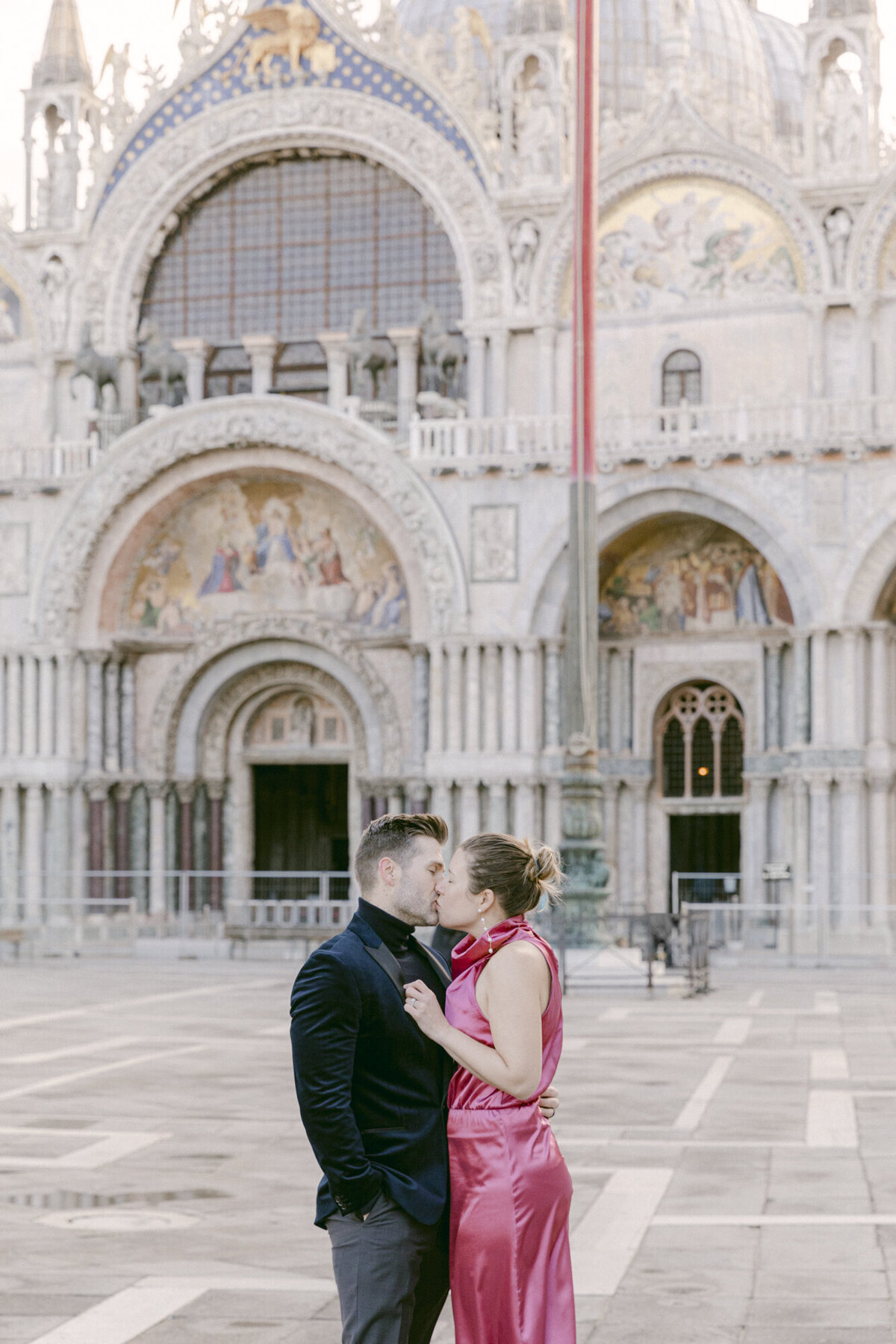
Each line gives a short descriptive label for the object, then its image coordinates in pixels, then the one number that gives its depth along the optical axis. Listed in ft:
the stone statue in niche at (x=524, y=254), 123.54
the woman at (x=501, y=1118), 18.43
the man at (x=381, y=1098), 18.21
